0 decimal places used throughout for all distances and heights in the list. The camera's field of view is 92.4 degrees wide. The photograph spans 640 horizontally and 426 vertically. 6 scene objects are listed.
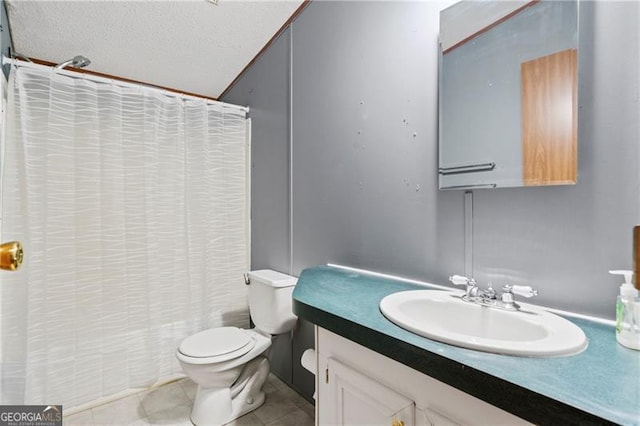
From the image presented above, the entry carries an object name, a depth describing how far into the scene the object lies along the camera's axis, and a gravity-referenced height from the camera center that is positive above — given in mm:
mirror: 904 +386
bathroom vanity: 538 -341
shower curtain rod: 1643 +825
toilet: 1651 -793
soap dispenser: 694 -245
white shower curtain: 1715 -129
